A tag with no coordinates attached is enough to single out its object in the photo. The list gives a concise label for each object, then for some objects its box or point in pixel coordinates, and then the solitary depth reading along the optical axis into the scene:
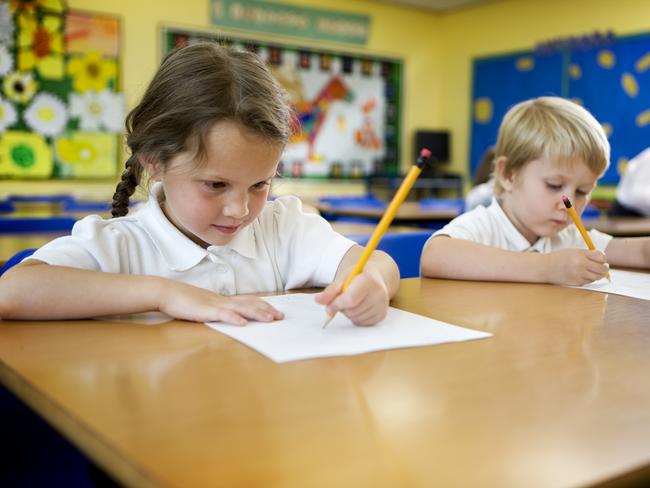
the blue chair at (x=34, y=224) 2.07
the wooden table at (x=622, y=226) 2.44
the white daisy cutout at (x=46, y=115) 5.68
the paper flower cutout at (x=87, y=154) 5.82
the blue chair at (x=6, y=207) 3.12
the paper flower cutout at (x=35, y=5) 5.56
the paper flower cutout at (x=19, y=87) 5.57
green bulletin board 7.06
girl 0.82
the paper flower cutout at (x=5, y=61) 5.53
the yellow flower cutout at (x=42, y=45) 5.61
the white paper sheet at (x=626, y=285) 1.09
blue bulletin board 6.25
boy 1.47
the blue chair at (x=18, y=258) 1.06
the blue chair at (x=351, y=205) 3.61
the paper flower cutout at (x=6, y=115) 5.56
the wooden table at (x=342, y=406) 0.40
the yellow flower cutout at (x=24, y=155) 5.61
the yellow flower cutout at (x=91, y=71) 5.81
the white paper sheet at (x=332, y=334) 0.67
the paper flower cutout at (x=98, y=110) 5.84
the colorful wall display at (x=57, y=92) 5.59
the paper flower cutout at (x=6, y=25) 5.50
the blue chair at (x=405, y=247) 1.46
